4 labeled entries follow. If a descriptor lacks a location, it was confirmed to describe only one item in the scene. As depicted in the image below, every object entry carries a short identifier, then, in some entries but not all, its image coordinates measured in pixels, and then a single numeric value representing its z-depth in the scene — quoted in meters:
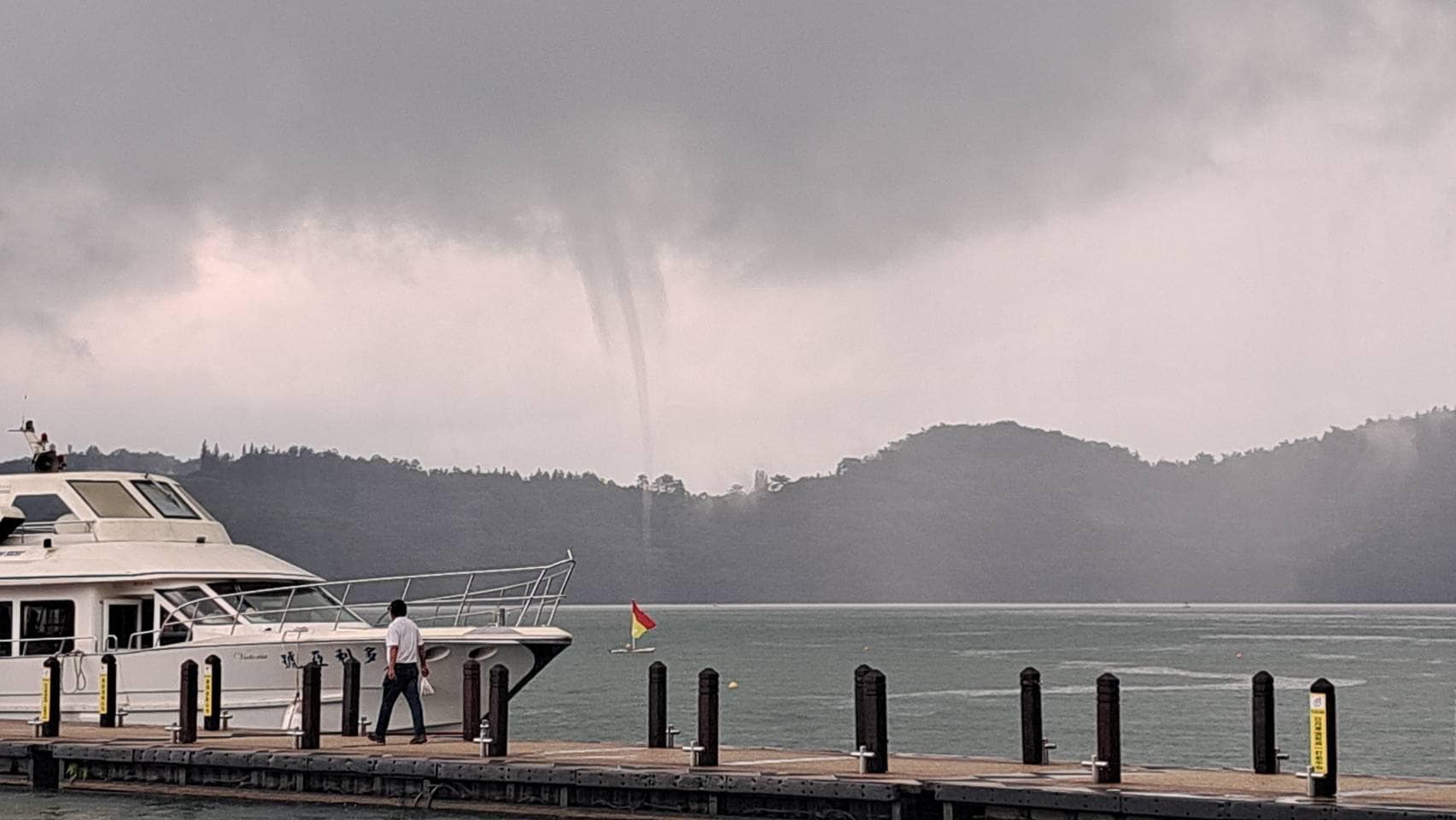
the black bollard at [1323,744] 18.58
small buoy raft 104.38
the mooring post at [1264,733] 20.81
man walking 26.08
